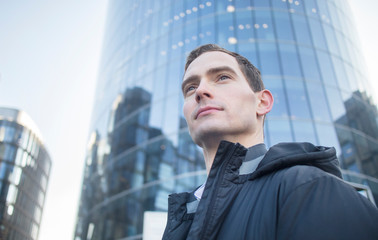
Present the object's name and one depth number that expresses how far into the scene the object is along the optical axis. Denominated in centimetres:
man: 104
